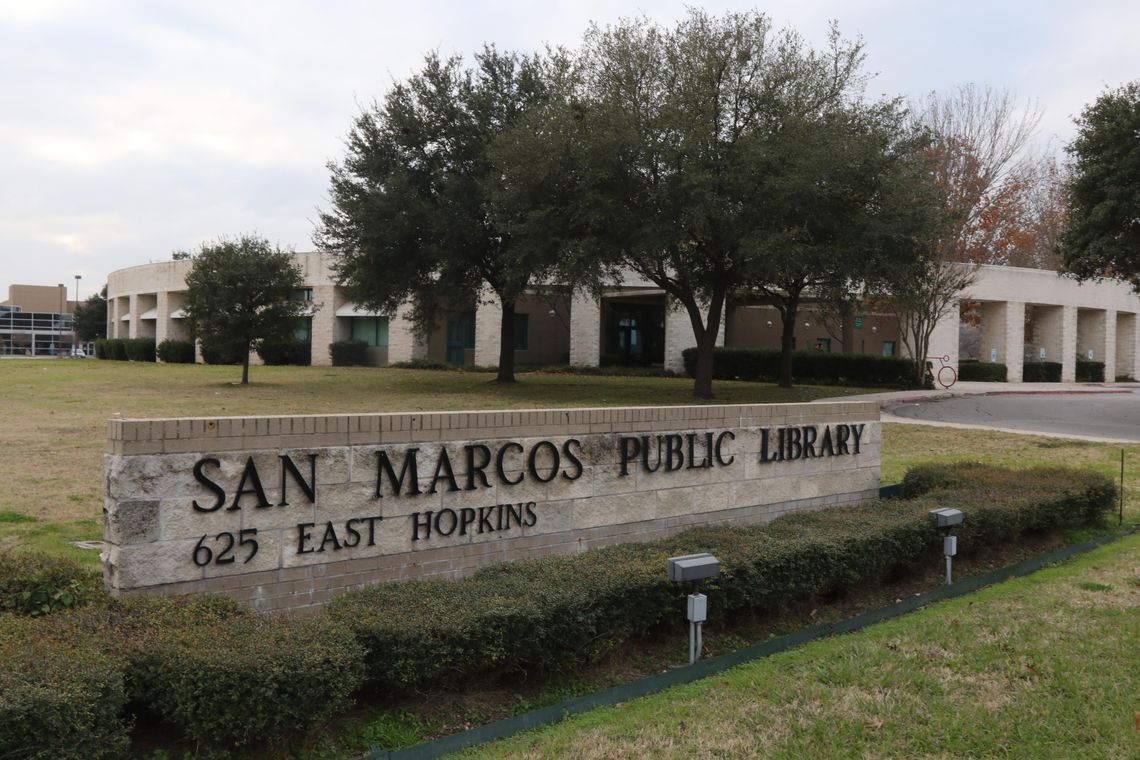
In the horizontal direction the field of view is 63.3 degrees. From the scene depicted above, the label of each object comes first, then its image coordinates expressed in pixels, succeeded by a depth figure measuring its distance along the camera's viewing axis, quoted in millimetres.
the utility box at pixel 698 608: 5676
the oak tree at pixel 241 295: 29328
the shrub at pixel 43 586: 5109
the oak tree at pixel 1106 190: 19922
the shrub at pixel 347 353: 44500
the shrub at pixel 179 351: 49250
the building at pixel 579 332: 39250
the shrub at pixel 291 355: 44688
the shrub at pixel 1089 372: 44469
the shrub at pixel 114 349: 54875
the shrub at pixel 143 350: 52750
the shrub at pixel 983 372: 39969
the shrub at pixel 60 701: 3475
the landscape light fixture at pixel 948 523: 7801
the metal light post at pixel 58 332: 105938
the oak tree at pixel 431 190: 25922
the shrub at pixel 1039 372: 42188
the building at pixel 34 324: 111525
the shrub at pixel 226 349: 29625
